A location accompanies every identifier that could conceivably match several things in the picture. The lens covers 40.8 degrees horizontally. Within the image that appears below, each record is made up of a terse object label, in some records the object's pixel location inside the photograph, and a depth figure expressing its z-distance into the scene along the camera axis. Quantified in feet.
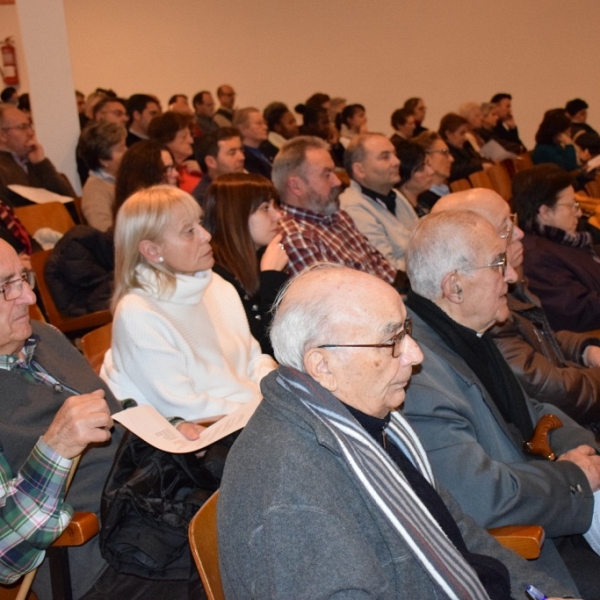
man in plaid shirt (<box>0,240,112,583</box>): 5.73
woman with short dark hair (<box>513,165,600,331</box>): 11.30
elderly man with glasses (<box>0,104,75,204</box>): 16.94
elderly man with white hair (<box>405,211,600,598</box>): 6.11
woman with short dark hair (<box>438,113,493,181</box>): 26.20
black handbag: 6.24
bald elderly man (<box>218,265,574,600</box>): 4.10
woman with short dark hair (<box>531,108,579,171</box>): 27.58
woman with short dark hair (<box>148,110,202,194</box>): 18.51
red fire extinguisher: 33.14
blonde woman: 8.14
